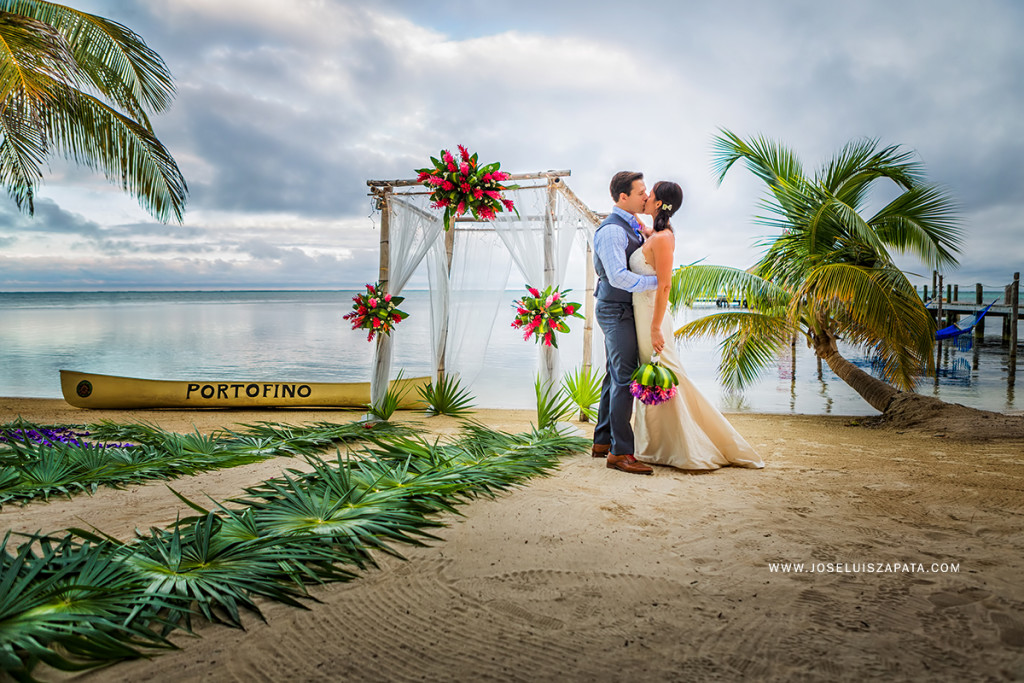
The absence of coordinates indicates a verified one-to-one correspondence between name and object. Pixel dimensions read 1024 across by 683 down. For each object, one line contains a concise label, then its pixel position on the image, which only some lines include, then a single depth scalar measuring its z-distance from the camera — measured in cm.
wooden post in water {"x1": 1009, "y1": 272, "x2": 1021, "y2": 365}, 1357
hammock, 1483
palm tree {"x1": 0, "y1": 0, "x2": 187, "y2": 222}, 634
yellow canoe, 876
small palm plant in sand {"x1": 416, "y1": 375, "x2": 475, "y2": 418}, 772
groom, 398
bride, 388
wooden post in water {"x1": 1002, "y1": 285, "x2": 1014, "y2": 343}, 1708
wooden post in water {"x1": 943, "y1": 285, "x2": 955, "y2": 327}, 2327
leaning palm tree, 759
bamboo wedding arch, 682
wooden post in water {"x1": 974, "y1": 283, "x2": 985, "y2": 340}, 1983
